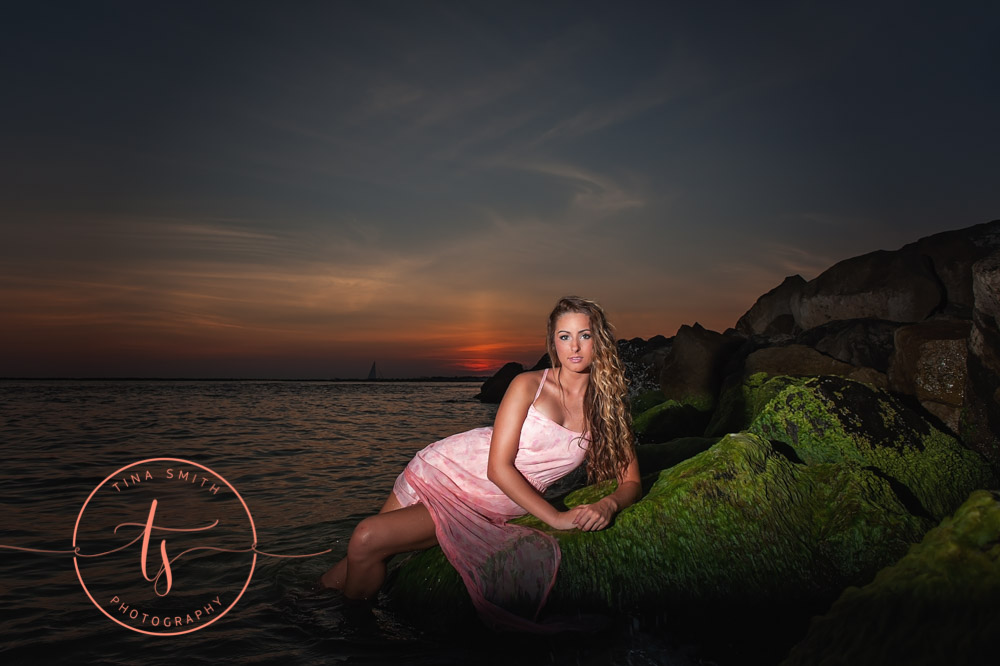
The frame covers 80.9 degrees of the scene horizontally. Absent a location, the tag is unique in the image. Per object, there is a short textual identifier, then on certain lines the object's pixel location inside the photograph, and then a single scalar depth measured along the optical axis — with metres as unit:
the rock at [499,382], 47.56
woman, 4.30
